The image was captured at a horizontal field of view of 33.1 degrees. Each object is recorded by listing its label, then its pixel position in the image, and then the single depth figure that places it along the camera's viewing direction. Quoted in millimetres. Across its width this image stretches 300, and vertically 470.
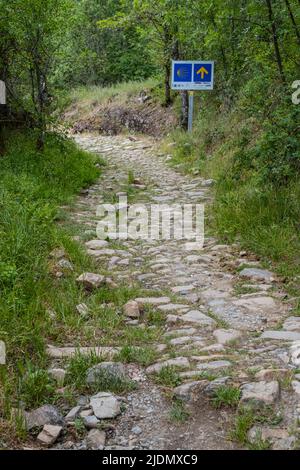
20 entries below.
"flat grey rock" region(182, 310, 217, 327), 4008
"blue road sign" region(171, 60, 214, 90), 11898
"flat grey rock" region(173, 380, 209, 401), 2996
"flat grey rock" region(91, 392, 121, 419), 2877
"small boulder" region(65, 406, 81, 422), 2857
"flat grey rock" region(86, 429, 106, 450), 2652
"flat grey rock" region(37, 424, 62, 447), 2672
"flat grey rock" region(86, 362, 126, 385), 3168
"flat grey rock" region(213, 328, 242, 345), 3695
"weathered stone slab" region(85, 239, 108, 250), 5863
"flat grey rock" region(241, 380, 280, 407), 2838
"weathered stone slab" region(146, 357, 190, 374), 3316
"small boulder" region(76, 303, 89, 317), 4086
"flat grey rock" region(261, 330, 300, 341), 3630
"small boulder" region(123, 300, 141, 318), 4152
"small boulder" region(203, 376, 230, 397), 2980
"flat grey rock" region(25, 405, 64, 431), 2791
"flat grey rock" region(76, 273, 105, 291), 4582
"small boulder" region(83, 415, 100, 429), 2793
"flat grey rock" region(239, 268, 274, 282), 4891
